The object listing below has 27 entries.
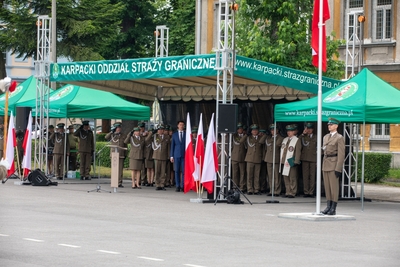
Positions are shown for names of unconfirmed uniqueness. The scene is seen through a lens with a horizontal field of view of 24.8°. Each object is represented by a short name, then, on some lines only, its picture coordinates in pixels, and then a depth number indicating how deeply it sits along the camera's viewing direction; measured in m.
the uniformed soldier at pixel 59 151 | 30.58
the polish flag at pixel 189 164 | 22.27
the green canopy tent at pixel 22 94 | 31.24
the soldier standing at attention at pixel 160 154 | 26.70
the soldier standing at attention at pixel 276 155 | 24.80
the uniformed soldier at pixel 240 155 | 25.88
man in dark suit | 26.00
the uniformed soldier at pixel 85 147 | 30.77
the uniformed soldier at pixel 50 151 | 31.48
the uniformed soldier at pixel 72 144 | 31.59
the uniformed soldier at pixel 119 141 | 27.16
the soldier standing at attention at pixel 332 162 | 18.16
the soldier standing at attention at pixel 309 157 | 24.30
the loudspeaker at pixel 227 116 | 21.16
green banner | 22.09
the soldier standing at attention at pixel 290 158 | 24.03
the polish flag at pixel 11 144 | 27.20
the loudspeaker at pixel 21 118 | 27.41
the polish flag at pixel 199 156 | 22.11
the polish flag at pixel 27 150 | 26.97
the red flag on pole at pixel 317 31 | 18.39
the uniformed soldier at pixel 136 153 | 26.97
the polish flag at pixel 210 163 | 21.55
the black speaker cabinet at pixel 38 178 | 26.48
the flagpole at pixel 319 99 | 17.66
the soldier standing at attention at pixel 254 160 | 25.44
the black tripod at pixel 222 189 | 21.50
